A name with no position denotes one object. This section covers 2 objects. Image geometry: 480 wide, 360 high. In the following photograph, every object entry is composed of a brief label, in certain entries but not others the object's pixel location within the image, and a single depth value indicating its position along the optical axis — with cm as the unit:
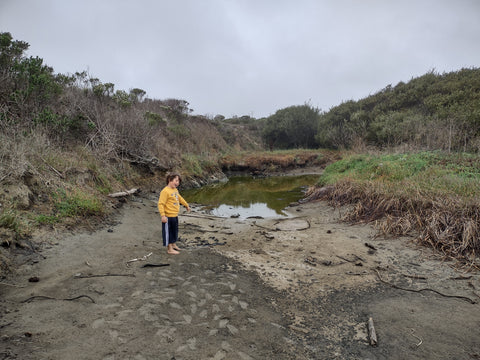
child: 485
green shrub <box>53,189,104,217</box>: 532
